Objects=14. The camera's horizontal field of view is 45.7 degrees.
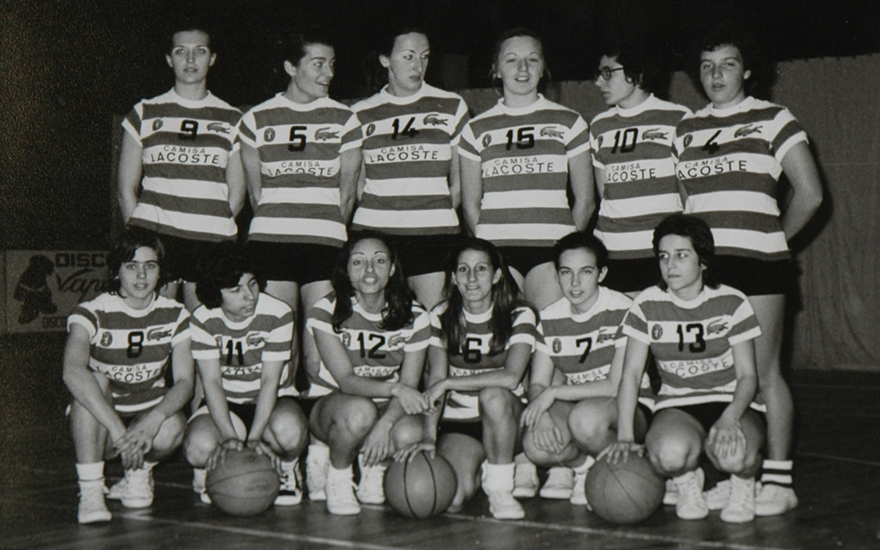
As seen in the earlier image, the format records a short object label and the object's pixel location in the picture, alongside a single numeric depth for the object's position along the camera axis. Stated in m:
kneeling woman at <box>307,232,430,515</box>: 4.52
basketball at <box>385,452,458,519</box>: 4.20
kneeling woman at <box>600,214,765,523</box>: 4.18
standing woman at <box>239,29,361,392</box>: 4.97
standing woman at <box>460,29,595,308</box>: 4.87
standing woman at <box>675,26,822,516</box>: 4.42
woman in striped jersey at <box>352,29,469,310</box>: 5.00
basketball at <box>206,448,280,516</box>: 4.30
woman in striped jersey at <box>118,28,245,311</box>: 5.02
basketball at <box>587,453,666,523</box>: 4.06
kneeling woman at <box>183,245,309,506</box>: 4.64
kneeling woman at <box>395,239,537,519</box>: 4.41
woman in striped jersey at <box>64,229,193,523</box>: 4.46
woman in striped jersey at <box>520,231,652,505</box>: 4.47
